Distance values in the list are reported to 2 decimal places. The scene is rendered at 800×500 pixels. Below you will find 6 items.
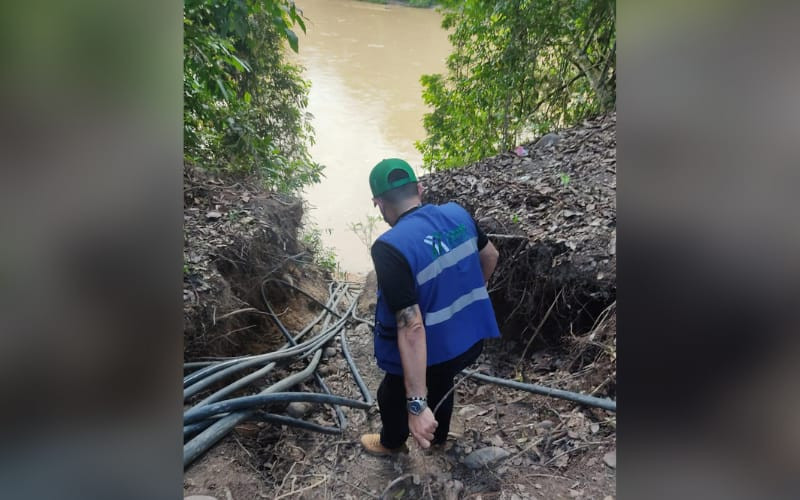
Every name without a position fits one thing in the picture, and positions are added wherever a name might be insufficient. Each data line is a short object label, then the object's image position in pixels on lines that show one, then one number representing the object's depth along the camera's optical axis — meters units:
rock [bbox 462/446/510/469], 2.22
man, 1.74
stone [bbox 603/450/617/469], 1.93
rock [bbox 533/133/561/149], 5.09
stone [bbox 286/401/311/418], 2.78
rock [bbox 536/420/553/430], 2.35
